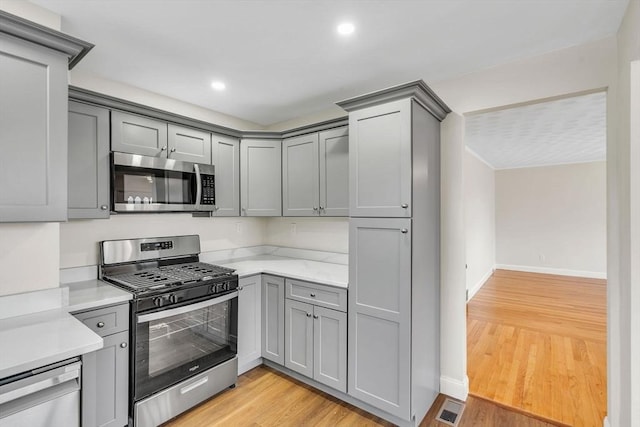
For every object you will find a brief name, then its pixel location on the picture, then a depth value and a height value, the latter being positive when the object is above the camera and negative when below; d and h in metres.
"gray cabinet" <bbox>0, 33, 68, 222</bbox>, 1.47 +0.42
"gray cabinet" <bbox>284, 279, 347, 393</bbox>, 2.38 -0.96
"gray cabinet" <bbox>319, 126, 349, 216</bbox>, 2.75 +0.39
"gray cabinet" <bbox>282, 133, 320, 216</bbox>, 2.98 +0.38
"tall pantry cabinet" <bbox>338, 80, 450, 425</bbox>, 2.06 -0.25
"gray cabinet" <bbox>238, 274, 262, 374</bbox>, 2.72 -0.97
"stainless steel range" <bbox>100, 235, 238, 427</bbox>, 2.04 -0.81
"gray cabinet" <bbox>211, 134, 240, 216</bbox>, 3.03 +0.42
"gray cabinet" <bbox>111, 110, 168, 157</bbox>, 2.32 +0.64
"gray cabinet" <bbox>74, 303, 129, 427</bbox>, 1.82 -0.95
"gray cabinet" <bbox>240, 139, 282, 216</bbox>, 3.25 +0.41
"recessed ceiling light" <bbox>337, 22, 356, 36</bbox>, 1.84 +1.13
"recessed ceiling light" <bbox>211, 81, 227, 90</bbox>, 2.65 +1.13
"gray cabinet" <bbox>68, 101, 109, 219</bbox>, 2.11 +0.38
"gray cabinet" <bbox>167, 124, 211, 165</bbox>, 2.68 +0.64
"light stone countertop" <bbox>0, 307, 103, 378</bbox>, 1.21 -0.55
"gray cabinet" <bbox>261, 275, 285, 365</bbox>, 2.75 -0.94
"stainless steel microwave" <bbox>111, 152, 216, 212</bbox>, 2.32 +0.25
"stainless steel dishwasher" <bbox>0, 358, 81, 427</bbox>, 1.18 -0.74
